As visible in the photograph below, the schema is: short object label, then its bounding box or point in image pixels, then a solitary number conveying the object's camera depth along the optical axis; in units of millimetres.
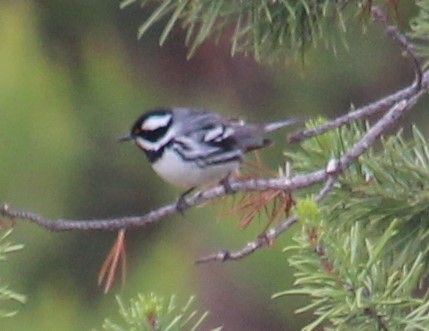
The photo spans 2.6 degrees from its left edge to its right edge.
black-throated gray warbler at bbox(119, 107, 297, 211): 5629
